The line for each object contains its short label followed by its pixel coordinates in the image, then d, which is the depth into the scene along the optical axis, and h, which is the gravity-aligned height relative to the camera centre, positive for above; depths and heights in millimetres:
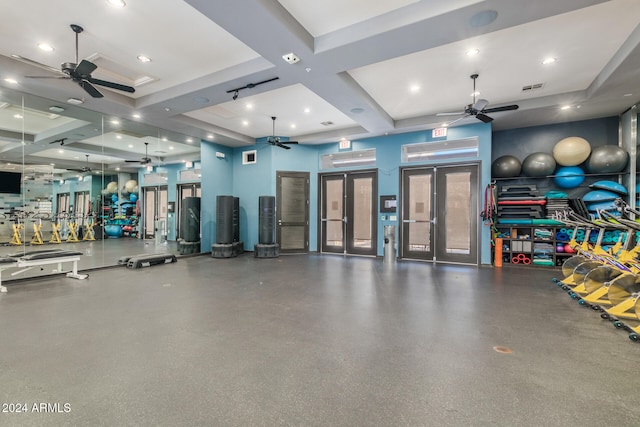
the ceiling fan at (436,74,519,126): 4700 +1891
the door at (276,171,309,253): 8328 +21
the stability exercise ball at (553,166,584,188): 6082 +817
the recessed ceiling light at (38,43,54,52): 3828 +2360
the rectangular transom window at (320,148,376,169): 8094 +1627
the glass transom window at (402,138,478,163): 6840 +1631
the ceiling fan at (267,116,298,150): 7160 +1871
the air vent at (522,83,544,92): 4957 +2326
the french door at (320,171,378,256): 7973 -7
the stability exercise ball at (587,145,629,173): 5625 +1118
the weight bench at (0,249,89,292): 4289 -800
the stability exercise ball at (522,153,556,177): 6211 +1101
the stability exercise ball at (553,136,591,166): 5957 +1365
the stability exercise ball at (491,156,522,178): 6559 +1099
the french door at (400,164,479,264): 6777 -49
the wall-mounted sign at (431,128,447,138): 6927 +2049
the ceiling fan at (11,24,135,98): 3512 +1864
